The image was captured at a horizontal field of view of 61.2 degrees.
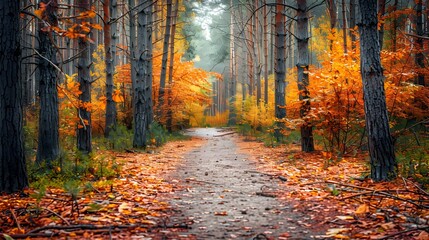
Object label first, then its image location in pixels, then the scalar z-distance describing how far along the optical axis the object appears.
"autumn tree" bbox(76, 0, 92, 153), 9.26
